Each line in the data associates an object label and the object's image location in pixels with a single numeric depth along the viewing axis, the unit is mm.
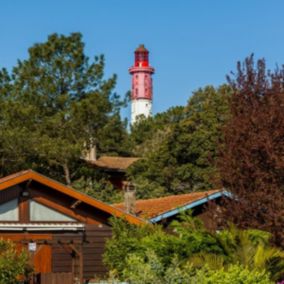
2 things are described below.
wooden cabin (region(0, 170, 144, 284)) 24281
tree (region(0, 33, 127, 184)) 45562
